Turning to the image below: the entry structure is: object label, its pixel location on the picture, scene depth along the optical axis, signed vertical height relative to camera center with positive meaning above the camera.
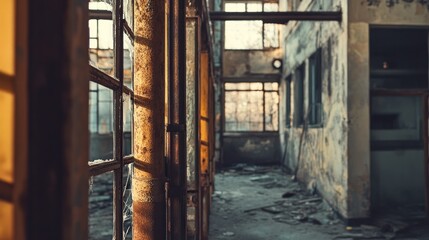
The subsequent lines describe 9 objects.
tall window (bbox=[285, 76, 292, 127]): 13.42 +0.95
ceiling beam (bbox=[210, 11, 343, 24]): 6.82 +1.94
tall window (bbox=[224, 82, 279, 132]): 15.56 +0.74
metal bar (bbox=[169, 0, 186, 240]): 2.79 +0.04
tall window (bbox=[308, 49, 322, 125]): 8.70 +0.82
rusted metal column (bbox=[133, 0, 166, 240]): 2.02 +0.06
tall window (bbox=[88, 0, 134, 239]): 1.59 +0.17
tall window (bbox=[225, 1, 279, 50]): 15.77 +3.71
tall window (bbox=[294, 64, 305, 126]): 11.23 +0.87
